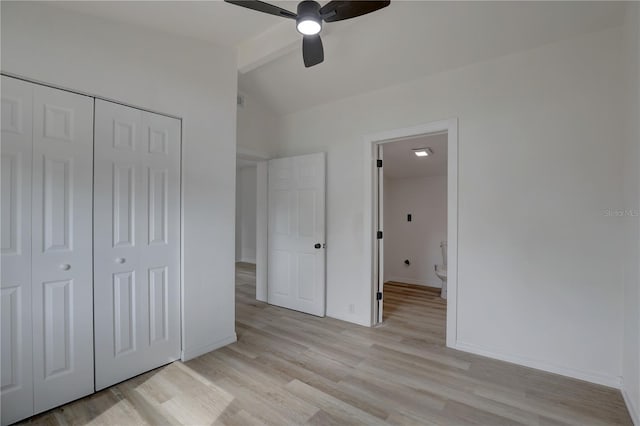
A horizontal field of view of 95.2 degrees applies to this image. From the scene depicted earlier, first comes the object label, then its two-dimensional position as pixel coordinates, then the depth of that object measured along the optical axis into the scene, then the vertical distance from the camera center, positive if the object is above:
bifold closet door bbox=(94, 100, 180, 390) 2.09 -0.24
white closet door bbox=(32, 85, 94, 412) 1.83 -0.24
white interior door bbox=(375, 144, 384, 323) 3.35 -0.26
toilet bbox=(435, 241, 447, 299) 4.38 -0.91
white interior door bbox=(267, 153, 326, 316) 3.59 -0.30
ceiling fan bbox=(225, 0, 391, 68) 1.71 +1.22
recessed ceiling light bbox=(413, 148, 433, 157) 4.09 +0.85
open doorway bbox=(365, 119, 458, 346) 2.80 -0.29
